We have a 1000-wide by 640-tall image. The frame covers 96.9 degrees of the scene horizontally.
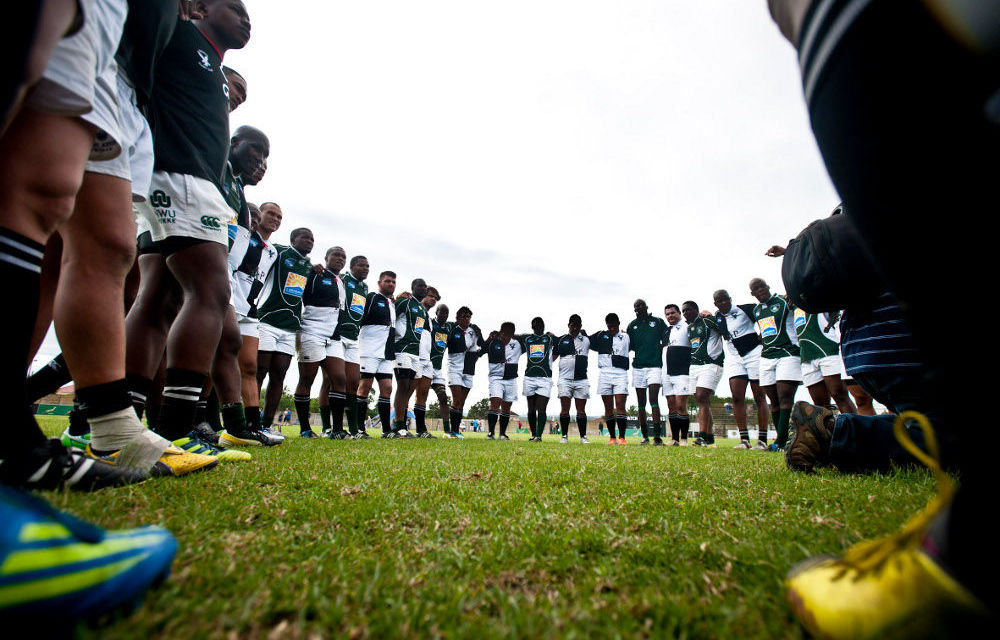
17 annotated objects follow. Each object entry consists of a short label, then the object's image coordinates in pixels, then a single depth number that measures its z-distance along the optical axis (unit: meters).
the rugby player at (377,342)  8.18
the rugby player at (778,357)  6.96
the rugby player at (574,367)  10.88
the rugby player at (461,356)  10.66
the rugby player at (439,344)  10.42
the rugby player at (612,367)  10.40
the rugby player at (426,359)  9.50
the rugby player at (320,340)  6.68
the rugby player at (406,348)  8.38
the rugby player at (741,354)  8.13
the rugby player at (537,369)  10.95
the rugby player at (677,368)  9.16
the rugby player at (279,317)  6.14
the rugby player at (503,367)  11.30
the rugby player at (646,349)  9.80
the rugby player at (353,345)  7.18
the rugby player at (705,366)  8.37
